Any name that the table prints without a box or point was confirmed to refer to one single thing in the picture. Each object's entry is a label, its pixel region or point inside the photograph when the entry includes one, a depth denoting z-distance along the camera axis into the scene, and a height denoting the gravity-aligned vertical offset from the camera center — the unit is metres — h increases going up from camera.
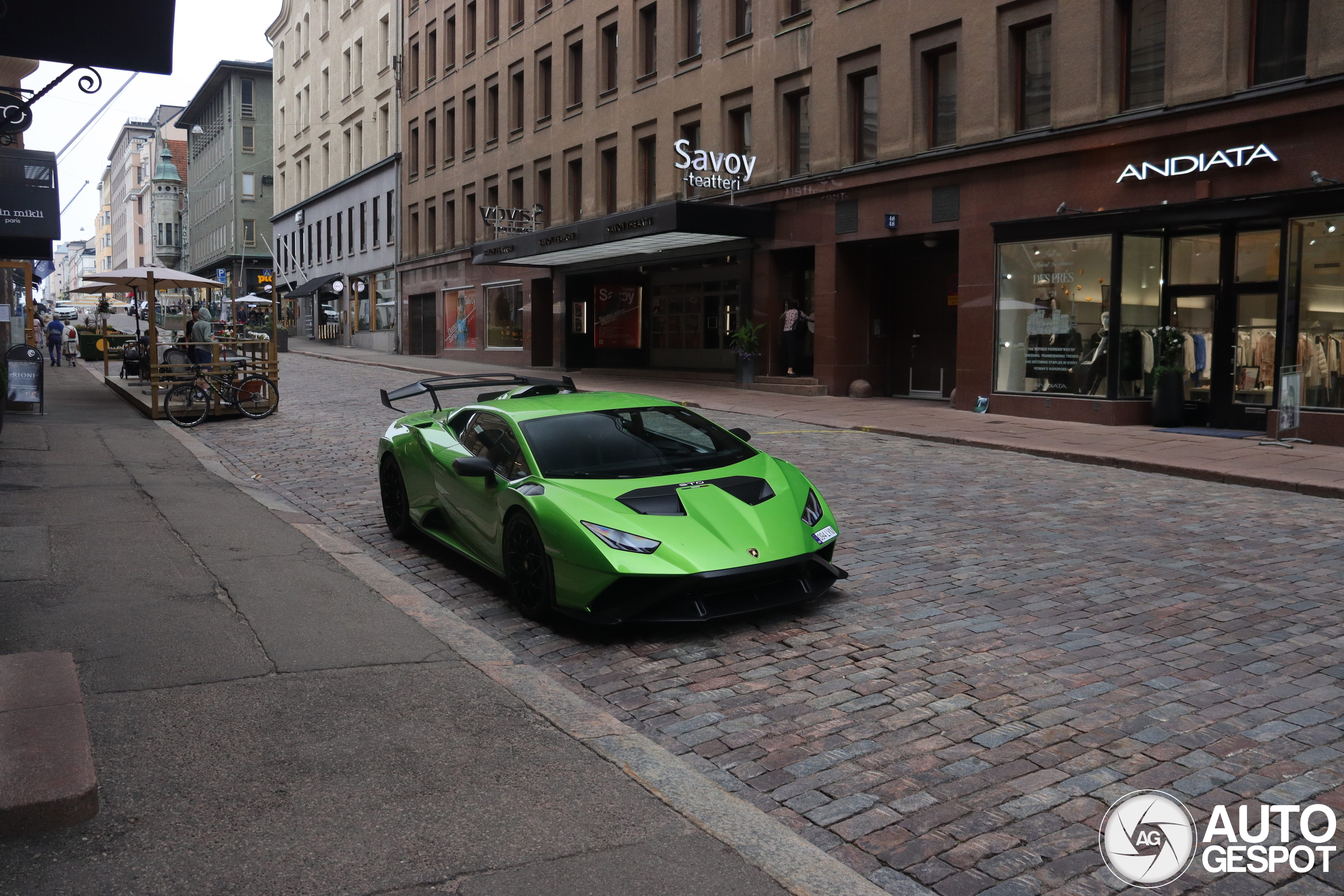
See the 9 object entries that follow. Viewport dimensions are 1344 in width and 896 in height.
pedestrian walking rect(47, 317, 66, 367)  39.50 +0.54
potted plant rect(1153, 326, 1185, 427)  17.81 -0.24
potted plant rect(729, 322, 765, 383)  26.98 +0.29
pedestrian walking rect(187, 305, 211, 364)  24.10 +0.43
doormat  16.48 -1.00
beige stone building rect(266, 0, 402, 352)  52.19 +9.71
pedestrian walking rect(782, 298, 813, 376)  26.05 +0.62
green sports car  6.29 -0.89
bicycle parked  18.91 -0.68
